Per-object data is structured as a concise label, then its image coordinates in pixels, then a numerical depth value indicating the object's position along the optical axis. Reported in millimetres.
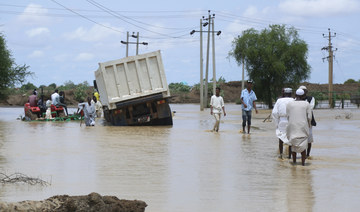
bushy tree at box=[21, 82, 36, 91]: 121425
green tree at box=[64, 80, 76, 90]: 109725
